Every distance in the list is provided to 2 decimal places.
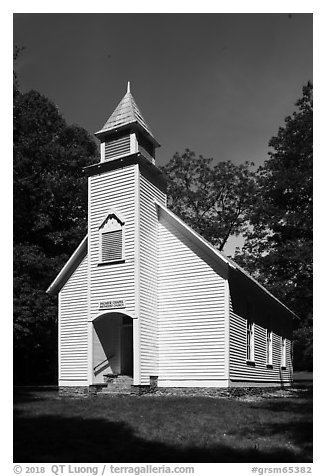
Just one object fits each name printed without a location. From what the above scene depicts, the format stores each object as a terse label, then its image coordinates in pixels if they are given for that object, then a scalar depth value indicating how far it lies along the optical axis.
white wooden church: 19.03
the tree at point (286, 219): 16.75
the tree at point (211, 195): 36.06
